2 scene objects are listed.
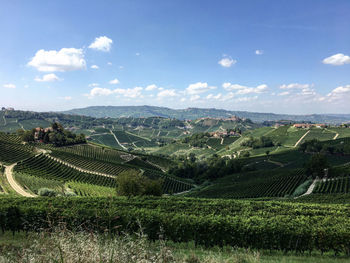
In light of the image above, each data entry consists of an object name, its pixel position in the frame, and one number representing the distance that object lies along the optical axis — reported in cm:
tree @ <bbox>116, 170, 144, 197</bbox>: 4224
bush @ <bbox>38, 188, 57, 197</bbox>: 3546
